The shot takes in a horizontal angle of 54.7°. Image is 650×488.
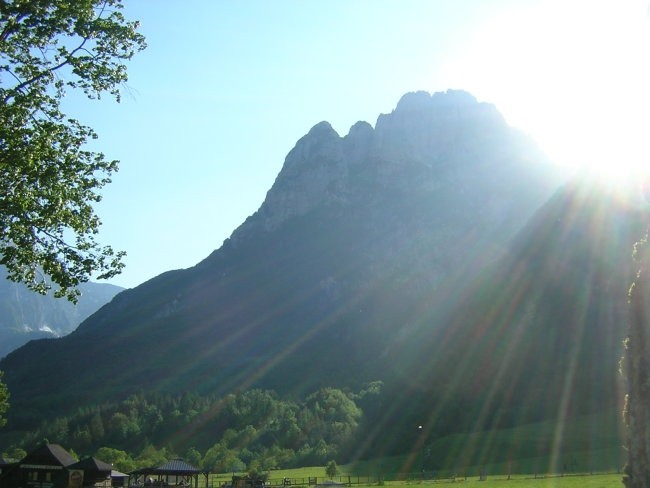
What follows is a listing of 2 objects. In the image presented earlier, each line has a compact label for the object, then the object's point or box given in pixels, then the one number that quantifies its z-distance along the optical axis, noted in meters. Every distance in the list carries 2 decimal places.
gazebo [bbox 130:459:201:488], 71.12
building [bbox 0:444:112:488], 71.06
